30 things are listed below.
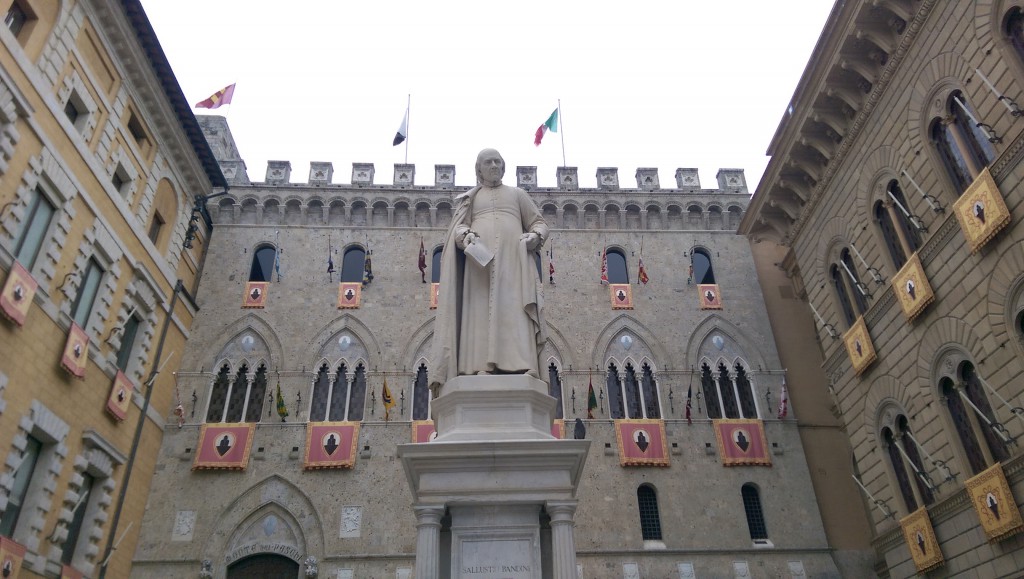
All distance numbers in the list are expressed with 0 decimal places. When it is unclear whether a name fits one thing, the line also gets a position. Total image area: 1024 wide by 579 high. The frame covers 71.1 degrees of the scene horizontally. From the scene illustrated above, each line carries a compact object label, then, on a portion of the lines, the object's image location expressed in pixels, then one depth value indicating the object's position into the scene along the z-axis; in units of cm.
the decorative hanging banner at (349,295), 2211
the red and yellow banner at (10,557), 1281
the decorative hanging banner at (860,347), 1582
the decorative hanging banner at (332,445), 1925
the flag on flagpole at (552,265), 2294
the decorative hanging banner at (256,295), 2206
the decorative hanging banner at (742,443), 1994
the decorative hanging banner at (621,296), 2248
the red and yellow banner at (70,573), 1487
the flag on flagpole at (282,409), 1978
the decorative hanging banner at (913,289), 1371
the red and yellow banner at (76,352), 1520
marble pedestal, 577
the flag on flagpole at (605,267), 2269
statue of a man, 721
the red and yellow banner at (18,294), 1324
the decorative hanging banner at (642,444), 1967
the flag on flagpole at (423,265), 2248
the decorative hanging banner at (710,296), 2267
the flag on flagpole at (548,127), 2588
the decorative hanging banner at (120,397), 1708
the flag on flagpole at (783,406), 2072
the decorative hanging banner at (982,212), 1154
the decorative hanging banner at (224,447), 1914
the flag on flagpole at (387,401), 2000
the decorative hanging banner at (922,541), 1359
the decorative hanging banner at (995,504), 1143
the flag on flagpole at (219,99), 2342
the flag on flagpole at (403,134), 2563
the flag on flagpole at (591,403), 2017
